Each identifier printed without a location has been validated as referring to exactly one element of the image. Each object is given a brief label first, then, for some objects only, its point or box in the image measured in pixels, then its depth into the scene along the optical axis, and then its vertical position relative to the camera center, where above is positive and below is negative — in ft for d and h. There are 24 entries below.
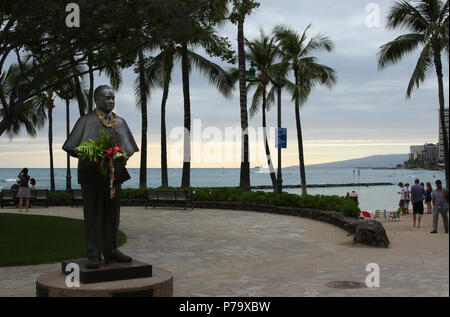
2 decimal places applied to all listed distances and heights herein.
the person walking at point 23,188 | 64.75 -1.47
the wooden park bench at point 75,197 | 75.46 -3.14
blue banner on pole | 57.38 +4.19
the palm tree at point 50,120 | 122.62 +14.07
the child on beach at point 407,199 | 78.80 -4.32
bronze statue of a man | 21.31 -0.37
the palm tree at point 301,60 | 104.63 +24.66
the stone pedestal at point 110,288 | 19.39 -4.45
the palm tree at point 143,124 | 90.84 +9.65
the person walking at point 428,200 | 72.97 -3.99
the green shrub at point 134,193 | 80.07 -2.78
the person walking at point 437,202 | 45.27 -2.67
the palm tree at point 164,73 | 92.89 +20.15
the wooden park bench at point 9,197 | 74.33 -2.97
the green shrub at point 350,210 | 51.10 -3.72
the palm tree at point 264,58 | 105.29 +25.04
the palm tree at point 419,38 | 74.90 +21.54
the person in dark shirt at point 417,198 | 55.92 -2.85
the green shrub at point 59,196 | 78.69 -3.07
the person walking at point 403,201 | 76.94 -4.30
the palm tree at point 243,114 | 77.10 +9.51
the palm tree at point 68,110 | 103.36 +15.94
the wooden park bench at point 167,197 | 71.05 -3.12
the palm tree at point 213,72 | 93.66 +19.75
